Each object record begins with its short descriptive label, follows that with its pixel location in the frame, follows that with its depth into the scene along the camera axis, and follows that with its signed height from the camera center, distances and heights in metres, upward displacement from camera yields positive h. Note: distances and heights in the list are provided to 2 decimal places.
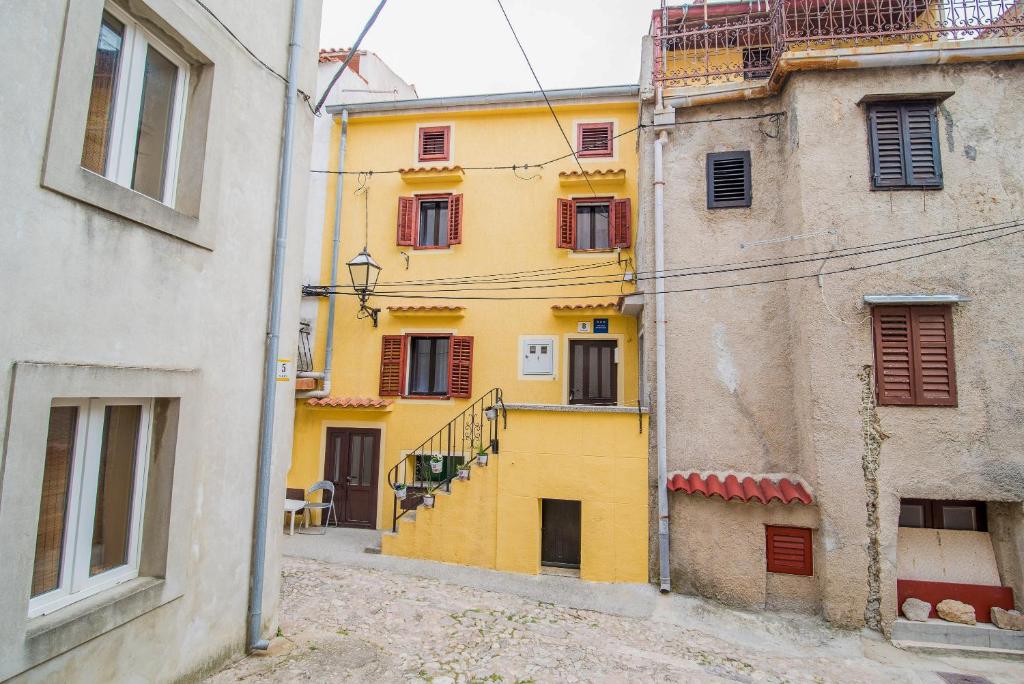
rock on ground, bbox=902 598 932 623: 7.11 -2.81
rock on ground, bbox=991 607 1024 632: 6.87 -2.82
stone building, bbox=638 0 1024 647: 7.29 +0.97
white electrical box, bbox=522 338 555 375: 11.43 +0.74
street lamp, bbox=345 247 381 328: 9.31 +2.05
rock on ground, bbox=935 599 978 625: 6.98 -2.78
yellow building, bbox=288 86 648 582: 11.42 +2.37
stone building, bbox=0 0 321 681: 3.01 +0.36
